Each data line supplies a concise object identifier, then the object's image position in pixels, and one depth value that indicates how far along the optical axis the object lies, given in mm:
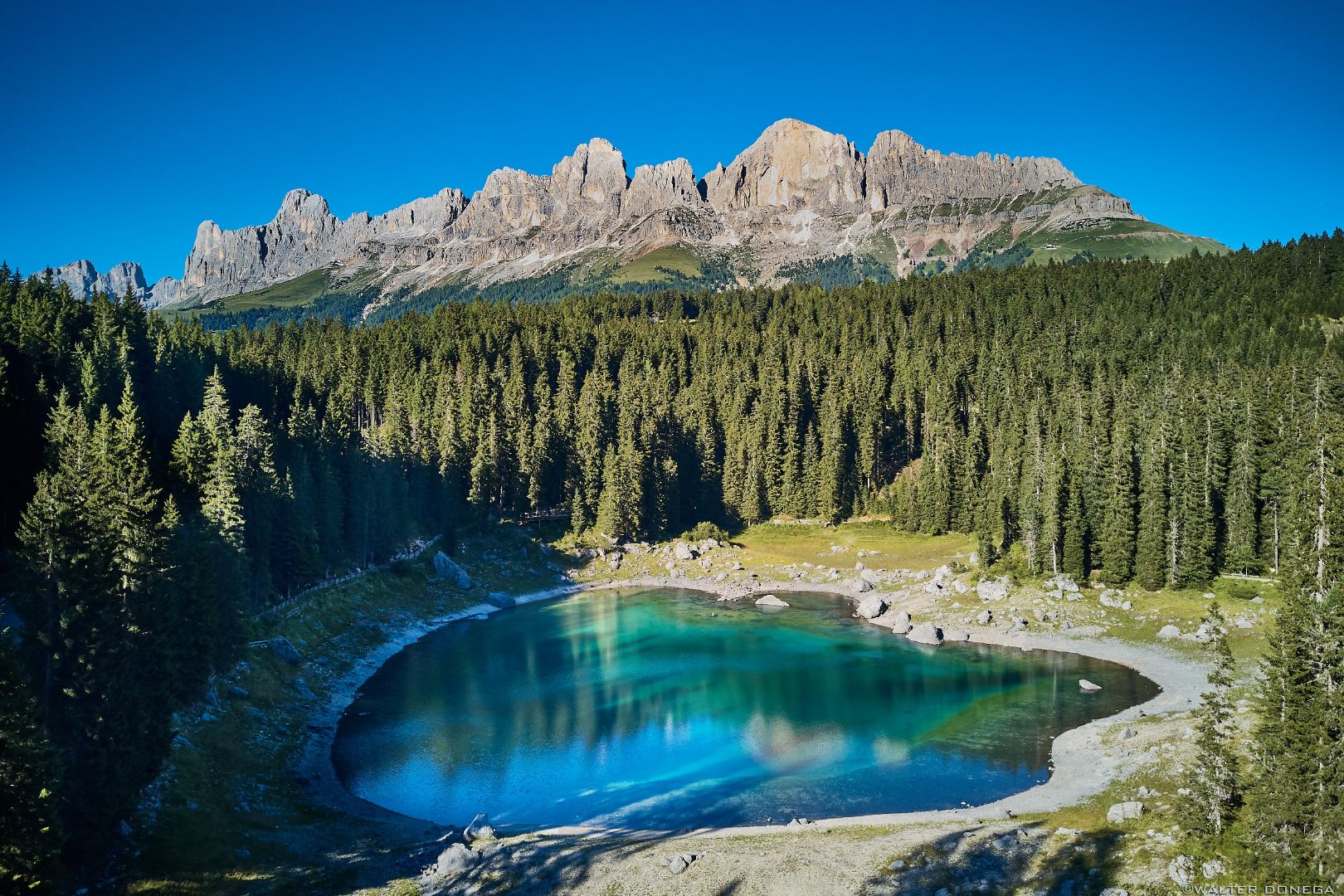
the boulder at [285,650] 59750
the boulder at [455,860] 33594
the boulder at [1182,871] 29000
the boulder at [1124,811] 35344
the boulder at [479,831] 37375
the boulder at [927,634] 72688
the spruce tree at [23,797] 24781
